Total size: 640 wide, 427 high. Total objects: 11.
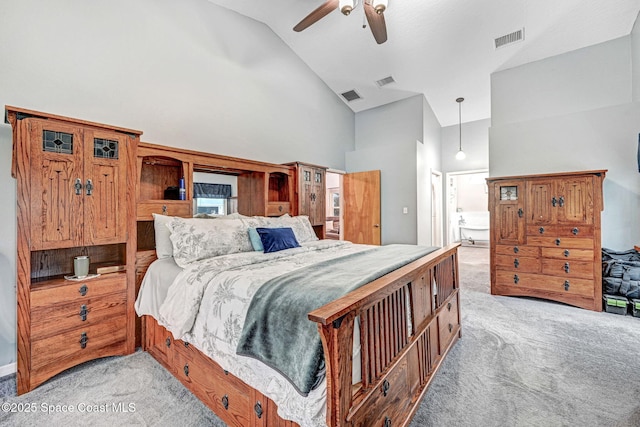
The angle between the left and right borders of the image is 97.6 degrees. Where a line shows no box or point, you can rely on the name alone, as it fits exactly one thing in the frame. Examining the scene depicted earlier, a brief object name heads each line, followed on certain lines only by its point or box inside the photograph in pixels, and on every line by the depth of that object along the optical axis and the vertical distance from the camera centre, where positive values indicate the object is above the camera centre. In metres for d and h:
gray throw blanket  1.09 -0.48
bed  1.08 -0.57
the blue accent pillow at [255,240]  2.55 -0.26
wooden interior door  5.16 +0.07
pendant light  5.37 +1.87
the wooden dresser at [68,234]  1.86 -0.15
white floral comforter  1.15 -0.59
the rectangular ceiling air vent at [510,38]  3.62 +2.26
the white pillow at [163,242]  2.40 -0.25
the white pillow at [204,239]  2.19 -0.22
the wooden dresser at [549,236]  3.30 -0.35
